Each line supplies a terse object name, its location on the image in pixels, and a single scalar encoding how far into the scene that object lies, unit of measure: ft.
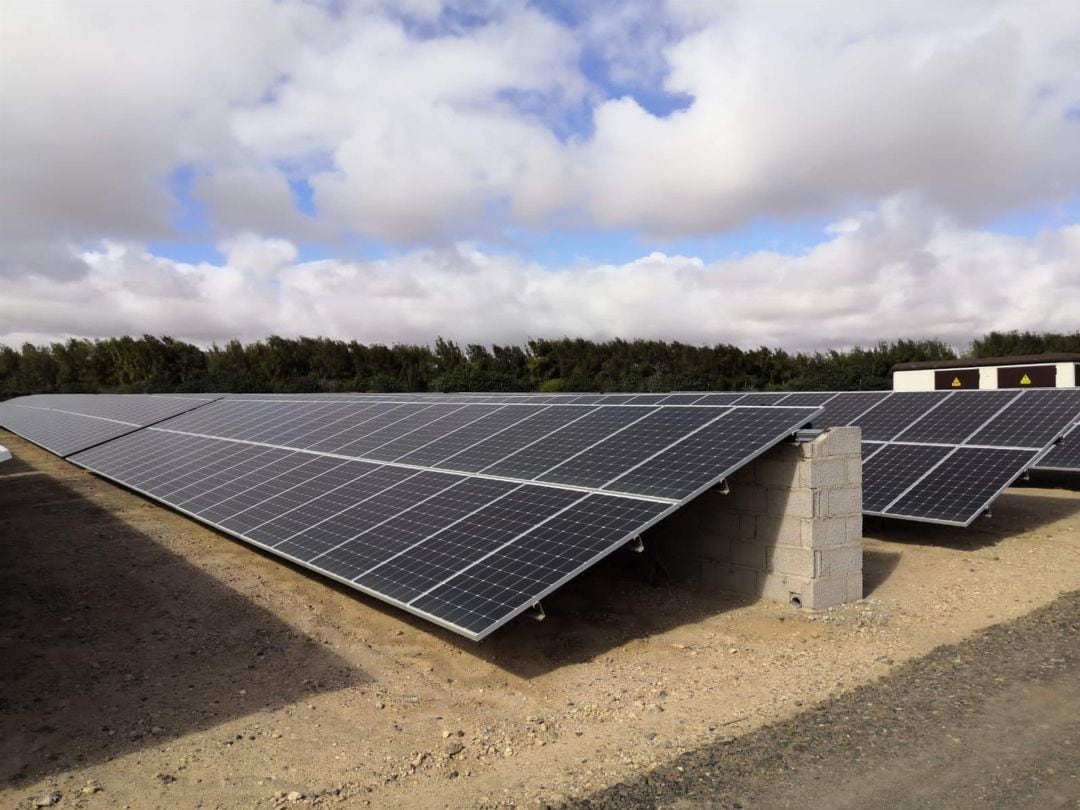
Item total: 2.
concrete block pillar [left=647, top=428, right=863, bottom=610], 32.32
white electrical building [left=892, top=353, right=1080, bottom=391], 115.14
